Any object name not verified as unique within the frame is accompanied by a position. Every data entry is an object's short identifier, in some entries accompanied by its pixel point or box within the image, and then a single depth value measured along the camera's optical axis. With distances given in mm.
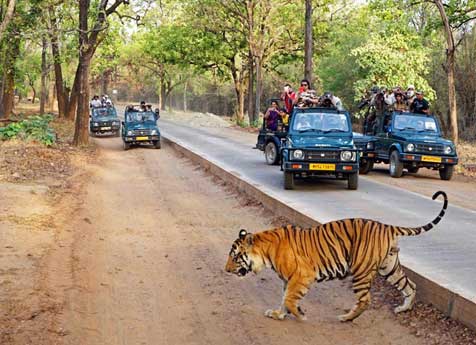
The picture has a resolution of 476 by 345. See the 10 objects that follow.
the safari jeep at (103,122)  33875
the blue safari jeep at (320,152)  13859
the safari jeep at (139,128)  26984
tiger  6160
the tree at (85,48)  24328
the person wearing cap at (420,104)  18203
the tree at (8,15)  20516
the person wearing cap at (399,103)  18406
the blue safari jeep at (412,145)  16797
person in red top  17922
